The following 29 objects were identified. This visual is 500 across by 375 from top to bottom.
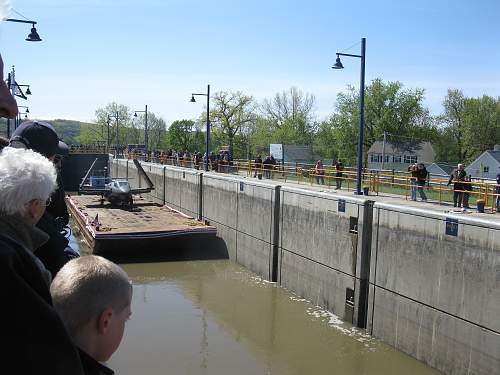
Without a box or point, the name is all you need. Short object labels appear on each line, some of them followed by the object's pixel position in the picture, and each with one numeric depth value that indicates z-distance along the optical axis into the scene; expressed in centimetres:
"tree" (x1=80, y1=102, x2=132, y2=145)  11425
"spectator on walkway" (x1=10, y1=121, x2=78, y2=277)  276
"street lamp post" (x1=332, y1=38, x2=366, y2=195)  1798
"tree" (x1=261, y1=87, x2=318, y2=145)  9406
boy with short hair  172
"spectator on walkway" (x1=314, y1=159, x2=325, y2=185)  2736
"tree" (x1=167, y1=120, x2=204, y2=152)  10056
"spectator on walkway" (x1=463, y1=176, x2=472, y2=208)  1658
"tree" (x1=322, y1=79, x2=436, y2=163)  8025
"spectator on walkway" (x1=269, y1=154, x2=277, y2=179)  3269
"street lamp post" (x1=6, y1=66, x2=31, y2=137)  2141
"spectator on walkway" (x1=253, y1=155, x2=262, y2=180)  3253
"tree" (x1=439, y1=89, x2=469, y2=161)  8119
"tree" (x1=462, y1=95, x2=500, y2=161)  7869
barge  2000
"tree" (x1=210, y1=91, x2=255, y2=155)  8612
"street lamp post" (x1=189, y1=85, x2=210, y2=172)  3159
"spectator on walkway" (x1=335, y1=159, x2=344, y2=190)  2458
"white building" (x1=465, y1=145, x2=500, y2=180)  5748
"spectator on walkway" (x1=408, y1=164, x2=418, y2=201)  1953
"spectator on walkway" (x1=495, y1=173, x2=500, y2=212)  1602
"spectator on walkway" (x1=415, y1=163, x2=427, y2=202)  1956
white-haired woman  126
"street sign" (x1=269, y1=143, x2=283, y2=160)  4699
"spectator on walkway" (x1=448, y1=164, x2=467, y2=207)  1736
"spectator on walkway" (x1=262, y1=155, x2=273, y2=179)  3287
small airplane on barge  2814
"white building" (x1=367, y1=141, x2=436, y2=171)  7281
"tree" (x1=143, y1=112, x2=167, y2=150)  12354
